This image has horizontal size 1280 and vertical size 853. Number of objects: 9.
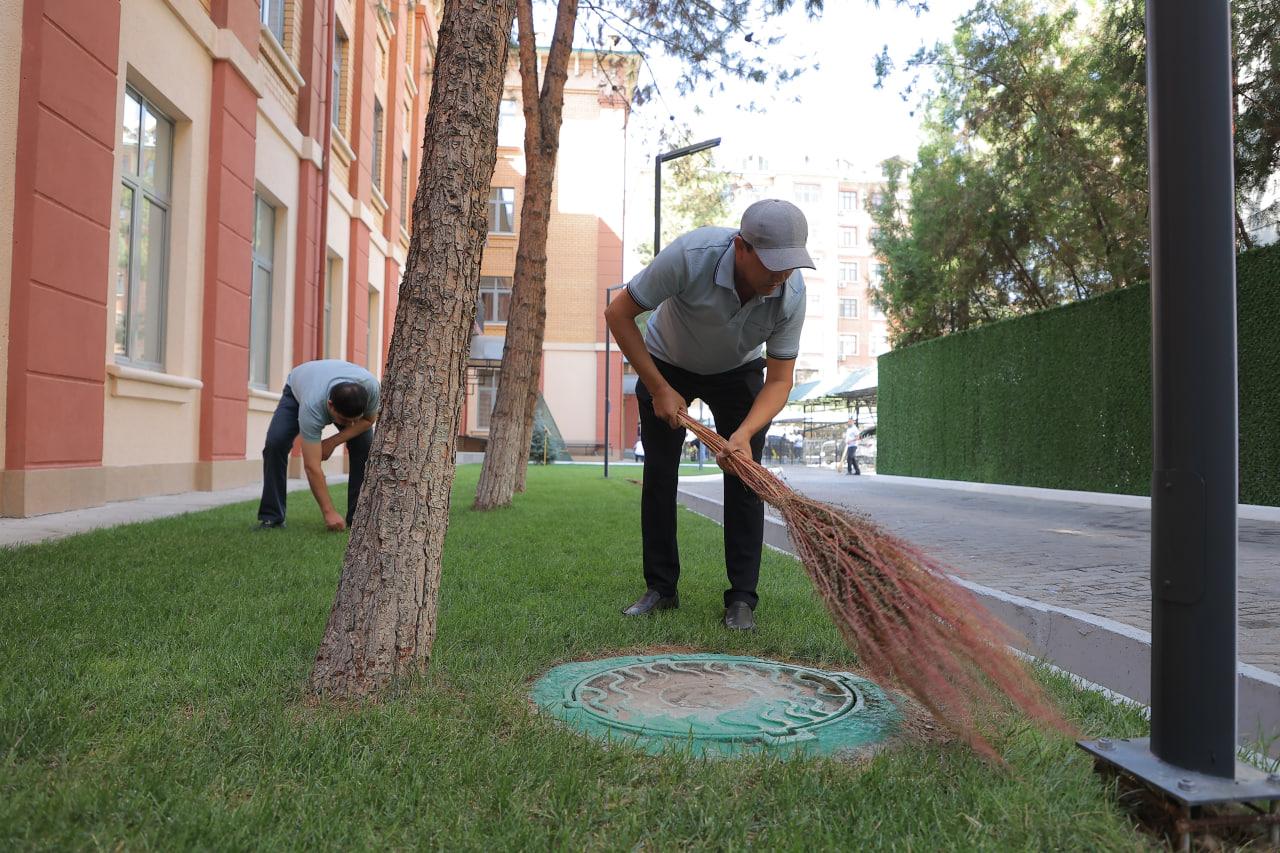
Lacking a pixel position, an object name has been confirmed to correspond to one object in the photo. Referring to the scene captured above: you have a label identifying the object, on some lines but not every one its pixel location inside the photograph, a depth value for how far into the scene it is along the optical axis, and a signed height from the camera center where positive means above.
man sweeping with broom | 3.49 +0.45
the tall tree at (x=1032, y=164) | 11.90 +4.37
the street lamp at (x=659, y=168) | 12.52 +4.16
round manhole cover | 2.48 -0.77
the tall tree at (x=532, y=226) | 9.38 +2.44
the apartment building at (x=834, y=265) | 65.19 +14.26
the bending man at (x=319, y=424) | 6.18 +0.17
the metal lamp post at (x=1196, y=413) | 1.84 +0.10
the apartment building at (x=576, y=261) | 34.19 +7.32
